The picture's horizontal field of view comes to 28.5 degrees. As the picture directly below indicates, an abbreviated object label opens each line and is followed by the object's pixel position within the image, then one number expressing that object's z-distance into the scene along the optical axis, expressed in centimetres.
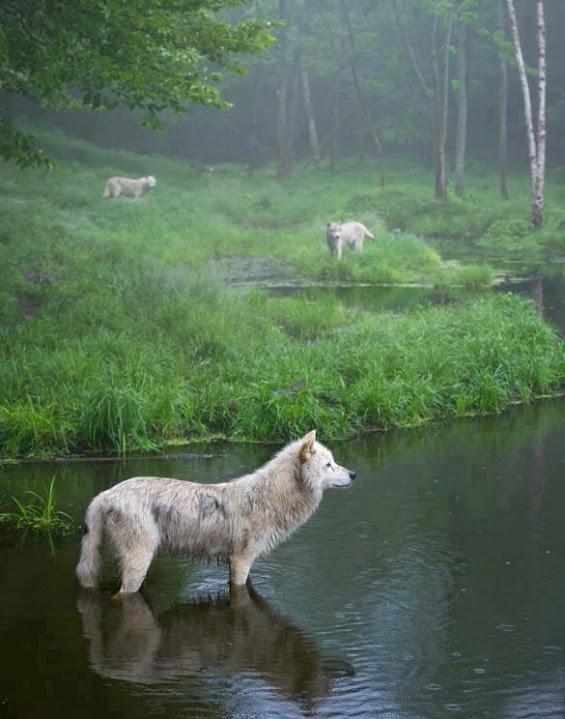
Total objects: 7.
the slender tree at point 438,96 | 3959
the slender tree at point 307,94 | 4738
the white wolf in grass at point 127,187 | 3475
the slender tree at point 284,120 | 4491
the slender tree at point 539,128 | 3341
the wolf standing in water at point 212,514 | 793
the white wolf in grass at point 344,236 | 2684
